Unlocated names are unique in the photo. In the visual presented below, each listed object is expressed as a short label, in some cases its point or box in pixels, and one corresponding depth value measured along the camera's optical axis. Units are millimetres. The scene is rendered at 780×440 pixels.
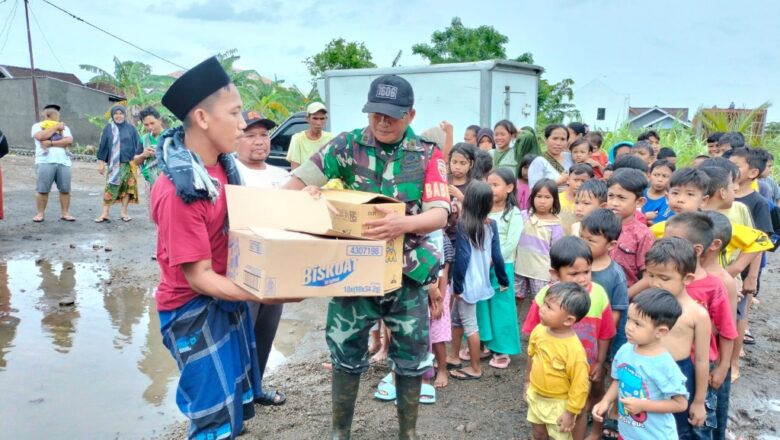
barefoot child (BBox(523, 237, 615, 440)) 3029
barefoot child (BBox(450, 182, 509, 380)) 3902
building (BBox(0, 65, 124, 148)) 22500
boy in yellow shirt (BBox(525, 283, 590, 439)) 2773
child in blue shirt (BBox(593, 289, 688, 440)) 2430
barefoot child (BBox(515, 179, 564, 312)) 4281
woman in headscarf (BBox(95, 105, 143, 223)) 8812
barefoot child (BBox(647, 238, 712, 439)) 2609
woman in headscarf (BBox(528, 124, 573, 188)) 5371
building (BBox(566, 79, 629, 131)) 48453
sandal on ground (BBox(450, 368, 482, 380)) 4012
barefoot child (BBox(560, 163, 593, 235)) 4645
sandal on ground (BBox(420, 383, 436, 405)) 3637
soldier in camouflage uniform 2746
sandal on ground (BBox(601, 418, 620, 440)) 3203
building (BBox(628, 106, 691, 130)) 42191
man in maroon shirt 2008
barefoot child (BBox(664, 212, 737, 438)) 2791
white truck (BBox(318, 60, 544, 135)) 9305
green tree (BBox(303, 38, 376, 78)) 29438
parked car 9695
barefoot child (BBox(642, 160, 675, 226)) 4629
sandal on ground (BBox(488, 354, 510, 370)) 4211
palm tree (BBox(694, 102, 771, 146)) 10625
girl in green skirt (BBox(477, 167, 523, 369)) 4160
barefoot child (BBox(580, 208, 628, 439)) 3182
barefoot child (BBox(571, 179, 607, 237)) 3967
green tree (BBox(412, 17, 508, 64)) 33781
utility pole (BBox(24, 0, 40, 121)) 19559
